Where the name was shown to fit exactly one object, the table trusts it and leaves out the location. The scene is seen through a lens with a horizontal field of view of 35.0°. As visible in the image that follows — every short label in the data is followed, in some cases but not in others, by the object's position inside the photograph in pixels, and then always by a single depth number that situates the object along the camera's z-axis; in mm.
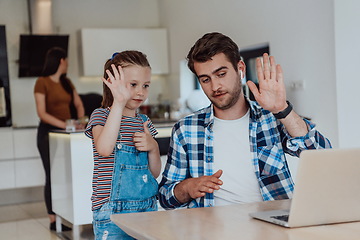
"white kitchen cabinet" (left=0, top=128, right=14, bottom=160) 6281
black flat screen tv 6641
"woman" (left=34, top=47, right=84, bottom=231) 4824
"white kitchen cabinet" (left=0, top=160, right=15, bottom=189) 6293
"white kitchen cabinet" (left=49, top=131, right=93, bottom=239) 4199
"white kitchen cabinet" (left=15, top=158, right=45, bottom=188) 6352
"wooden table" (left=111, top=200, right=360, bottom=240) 1372
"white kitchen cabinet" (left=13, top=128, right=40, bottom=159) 6340
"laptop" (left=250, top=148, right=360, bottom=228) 1390
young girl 2115
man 2086
